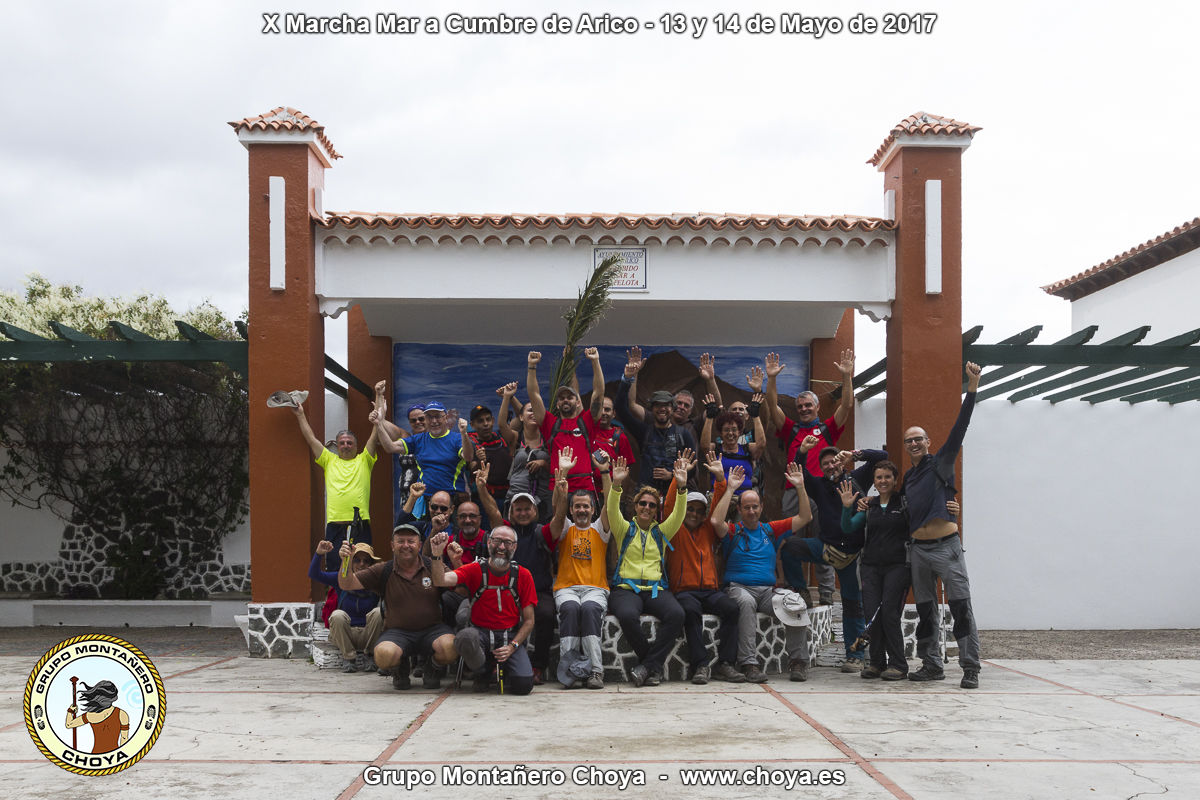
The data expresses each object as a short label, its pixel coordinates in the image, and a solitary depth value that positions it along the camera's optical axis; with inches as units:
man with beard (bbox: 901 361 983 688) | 286.8
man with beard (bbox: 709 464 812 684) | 293.3
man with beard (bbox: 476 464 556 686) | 283.6
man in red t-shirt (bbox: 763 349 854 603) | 329.4
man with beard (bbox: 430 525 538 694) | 265.6
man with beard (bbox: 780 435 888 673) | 307.6
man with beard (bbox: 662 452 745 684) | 289.6
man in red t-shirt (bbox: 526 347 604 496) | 314.0
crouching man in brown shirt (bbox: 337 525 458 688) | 272.1
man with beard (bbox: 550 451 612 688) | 279.4
